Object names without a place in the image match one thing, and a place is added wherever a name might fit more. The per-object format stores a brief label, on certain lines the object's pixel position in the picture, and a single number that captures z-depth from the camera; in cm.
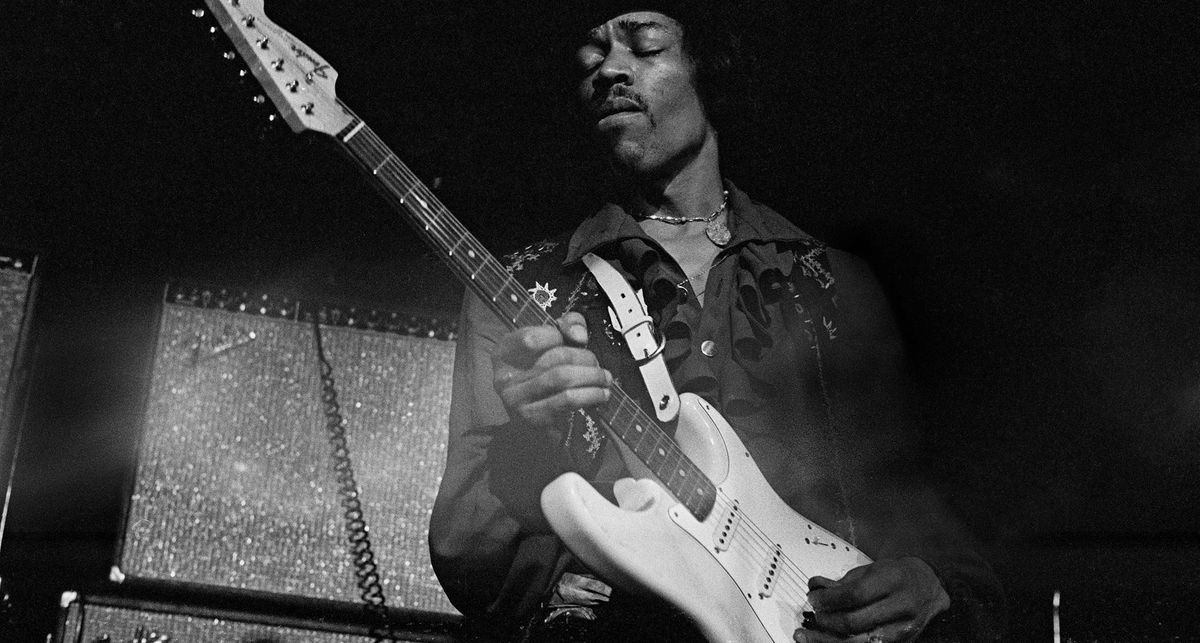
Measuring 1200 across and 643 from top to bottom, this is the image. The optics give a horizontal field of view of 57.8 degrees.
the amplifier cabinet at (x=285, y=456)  196
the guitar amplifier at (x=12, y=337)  191
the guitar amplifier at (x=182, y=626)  182
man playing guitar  132
